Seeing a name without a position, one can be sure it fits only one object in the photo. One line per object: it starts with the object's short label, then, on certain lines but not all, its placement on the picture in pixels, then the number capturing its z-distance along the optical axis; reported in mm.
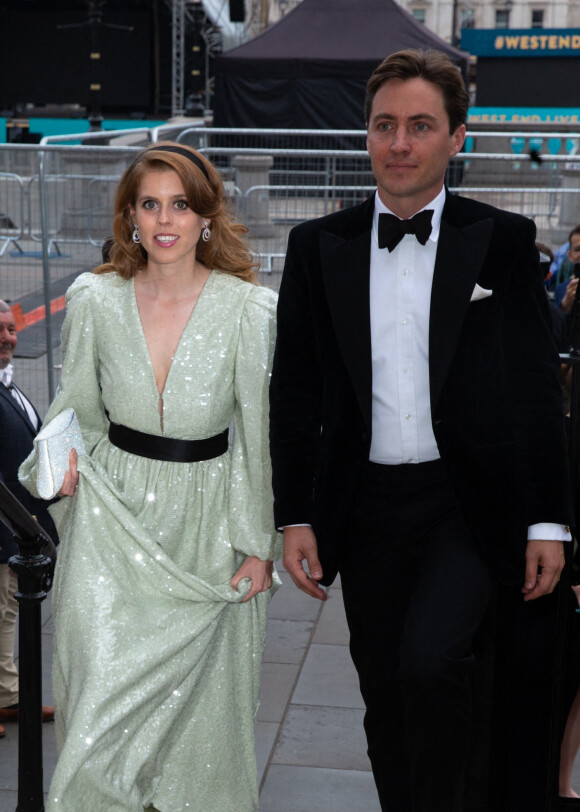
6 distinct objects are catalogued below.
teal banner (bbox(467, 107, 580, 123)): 28531
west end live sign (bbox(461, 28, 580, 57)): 31672
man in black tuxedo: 2883
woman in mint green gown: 3189
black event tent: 19312
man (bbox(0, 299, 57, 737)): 4344
